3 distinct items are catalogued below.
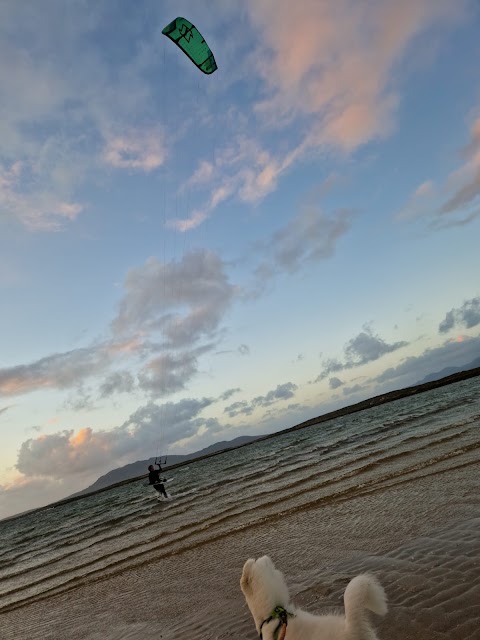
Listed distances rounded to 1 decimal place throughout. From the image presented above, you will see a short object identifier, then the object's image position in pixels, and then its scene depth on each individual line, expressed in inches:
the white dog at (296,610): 113.6
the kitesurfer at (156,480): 1119.0
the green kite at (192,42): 668.1
